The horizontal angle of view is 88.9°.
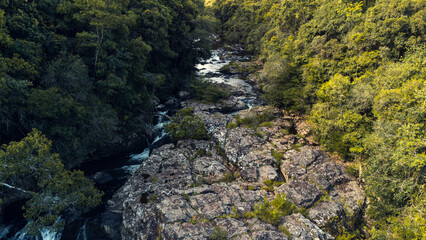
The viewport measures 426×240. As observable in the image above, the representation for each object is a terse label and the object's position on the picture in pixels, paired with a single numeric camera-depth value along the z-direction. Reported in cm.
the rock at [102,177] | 2275
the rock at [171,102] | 3956
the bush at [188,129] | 2773
